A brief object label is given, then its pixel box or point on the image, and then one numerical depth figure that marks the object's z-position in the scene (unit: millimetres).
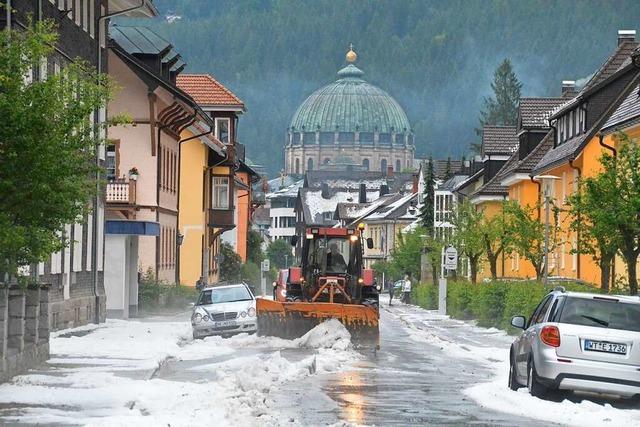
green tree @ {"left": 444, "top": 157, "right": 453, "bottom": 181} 129750
